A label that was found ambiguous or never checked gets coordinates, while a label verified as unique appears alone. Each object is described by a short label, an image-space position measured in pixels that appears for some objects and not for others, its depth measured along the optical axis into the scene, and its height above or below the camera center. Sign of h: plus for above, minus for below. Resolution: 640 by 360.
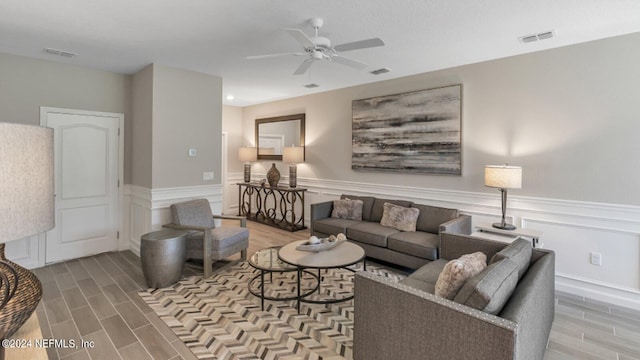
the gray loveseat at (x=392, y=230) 3.59 -0.78
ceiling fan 2.50 +1.05
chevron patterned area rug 2.33 -1.31
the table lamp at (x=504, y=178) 3.29 -0.05
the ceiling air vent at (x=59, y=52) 3.59 +1.39
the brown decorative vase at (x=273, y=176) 6.38 -0.10
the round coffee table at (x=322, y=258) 2.78 -0.81
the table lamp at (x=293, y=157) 6.04 +0.27
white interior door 4.09 -0.18
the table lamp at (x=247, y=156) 7.04 +0.34
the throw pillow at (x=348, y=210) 4.75 -0.59
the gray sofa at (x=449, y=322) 1.44 -0.78
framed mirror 6.30 +0.80
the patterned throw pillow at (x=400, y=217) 4.10 -0.61
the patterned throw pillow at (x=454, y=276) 1.82 -0.62
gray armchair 3.66 -0.79
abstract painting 4.20 +0.60
